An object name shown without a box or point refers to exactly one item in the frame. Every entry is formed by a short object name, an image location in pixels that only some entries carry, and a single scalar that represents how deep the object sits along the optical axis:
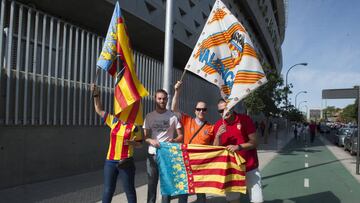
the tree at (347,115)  110.49
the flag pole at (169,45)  7.17
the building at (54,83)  8.16
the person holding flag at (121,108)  5.01
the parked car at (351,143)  19.18
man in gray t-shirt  5.18
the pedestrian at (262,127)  37.41
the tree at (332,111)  179.38
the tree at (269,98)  22.31
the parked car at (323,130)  52.91
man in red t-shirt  5.07
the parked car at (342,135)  25.16
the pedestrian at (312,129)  28.73
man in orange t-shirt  5.34
